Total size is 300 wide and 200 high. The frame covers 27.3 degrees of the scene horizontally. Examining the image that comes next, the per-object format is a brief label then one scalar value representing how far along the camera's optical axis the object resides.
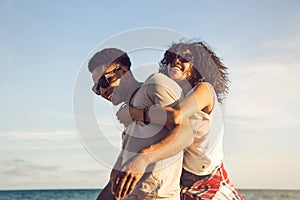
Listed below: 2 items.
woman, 2.86
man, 2.62
